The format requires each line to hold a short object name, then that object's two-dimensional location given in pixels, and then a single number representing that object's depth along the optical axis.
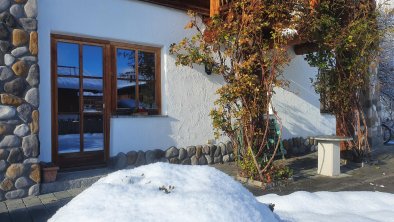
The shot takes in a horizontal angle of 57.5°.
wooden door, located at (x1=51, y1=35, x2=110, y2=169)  5.32
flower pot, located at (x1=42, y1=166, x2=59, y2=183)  4.73
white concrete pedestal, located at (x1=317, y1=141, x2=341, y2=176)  6.10
